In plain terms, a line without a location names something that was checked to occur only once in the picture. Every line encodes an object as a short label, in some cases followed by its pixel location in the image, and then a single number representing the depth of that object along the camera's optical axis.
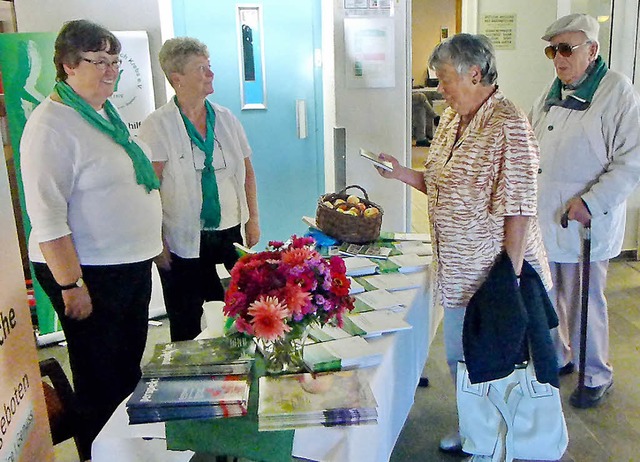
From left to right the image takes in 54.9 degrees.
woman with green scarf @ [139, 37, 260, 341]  2.17
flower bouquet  1.25
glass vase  1.35
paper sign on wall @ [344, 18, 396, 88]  3.12
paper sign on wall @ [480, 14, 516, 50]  4.21
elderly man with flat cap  2.22
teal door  3.62
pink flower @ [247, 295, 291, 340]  1.24
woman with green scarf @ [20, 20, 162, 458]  1.70
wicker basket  2.23
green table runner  1.22
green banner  2.81
